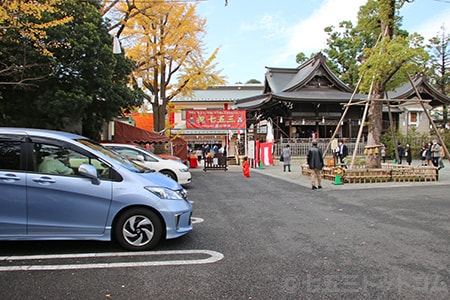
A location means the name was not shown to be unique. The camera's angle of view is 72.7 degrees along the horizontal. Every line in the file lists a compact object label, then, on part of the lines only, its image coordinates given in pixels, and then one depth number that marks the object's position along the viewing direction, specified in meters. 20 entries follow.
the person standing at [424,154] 18.55
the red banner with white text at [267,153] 19.67
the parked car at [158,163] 10.65
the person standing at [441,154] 14.54
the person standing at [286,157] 16.84
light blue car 3.86
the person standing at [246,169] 14.55
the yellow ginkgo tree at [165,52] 16.20
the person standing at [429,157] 16.10
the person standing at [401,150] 22.95
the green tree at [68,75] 9.50
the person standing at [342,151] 19.30
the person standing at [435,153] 15.18
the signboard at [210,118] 18.98
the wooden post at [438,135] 12.96
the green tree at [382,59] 11.06
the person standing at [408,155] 20.25
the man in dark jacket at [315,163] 9.89
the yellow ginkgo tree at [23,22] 6.86
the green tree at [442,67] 29.38
